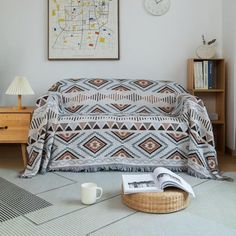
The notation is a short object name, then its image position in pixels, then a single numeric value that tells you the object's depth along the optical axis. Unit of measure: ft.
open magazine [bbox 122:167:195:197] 5.57
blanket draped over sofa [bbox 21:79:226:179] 7.66
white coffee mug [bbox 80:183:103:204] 5.70
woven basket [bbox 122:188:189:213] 5.35
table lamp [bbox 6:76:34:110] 9.07
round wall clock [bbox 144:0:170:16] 10.71
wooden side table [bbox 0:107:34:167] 8.54
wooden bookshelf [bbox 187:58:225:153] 10.18
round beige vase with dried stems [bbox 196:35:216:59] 10.41
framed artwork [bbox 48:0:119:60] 10.64
